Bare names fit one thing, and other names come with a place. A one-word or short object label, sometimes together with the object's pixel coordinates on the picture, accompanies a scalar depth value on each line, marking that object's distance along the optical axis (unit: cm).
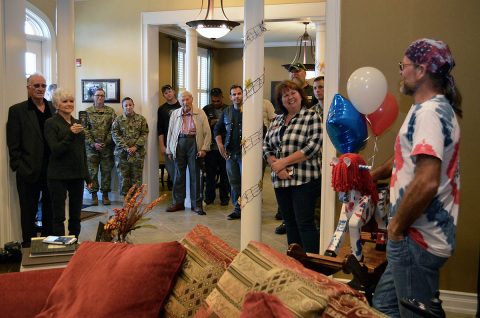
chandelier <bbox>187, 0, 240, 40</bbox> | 472
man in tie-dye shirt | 162
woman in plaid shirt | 327
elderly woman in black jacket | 375
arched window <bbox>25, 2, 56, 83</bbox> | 619
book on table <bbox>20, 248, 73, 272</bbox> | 230
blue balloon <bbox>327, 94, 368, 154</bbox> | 249
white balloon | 241
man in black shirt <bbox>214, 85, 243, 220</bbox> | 557
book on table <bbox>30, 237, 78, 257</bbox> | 238
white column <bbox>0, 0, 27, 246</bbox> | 373
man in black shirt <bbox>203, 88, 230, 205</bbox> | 637
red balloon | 252
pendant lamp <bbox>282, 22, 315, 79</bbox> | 1011
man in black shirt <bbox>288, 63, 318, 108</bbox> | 424
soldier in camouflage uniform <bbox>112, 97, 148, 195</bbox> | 614
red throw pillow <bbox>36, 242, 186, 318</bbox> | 167
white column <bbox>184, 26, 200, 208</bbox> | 643
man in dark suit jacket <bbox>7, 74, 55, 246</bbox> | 378
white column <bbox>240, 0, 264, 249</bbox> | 344
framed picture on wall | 650
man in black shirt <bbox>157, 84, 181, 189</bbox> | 635
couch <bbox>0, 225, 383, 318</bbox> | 120
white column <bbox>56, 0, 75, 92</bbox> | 439
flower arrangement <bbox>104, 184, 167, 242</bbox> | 219
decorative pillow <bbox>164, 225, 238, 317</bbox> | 164
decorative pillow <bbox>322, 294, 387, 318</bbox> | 117
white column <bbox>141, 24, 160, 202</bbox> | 637
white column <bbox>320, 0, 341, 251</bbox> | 301
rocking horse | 228
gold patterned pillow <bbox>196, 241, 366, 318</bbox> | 117
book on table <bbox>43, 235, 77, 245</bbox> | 252
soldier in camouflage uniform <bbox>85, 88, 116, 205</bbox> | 623
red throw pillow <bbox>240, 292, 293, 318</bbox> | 107
